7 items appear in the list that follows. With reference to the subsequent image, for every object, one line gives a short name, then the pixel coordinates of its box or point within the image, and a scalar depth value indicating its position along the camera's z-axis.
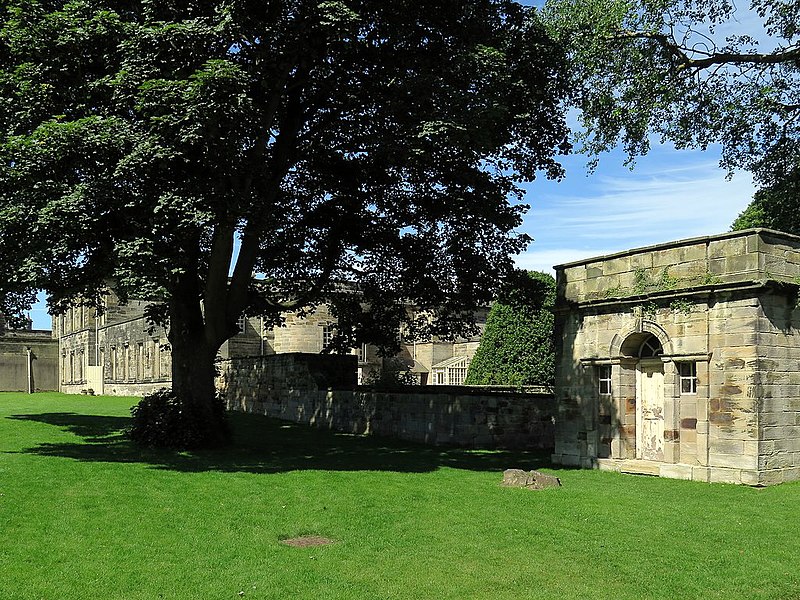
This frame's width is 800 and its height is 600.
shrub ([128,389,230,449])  17.75
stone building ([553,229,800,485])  13.73
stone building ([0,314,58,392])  60.12
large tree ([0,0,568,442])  13.76
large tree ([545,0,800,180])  21.62
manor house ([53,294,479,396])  44.88
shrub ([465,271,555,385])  36.41
